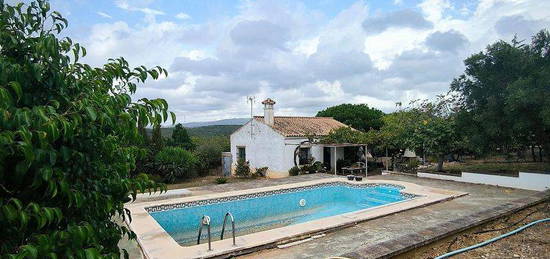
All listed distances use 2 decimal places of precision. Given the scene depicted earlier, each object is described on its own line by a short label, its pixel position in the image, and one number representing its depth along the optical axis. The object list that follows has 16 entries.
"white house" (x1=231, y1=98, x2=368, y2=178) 23.61
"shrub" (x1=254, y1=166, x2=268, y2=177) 24.36
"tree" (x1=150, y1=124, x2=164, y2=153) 23.14
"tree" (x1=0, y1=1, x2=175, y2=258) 1.85
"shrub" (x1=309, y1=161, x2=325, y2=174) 23.72
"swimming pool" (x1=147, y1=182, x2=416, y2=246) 12.97
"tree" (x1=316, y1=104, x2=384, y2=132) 38.53
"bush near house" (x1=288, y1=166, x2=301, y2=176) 23.18
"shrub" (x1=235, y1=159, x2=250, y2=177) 24.62
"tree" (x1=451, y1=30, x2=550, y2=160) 13.59
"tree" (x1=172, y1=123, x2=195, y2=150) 27.95
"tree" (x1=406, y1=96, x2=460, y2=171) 19.23
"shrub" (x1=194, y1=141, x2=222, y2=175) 25.94
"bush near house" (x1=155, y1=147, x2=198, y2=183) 22.00
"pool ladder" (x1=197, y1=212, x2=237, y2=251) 8.38
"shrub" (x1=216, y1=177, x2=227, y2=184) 20.89
